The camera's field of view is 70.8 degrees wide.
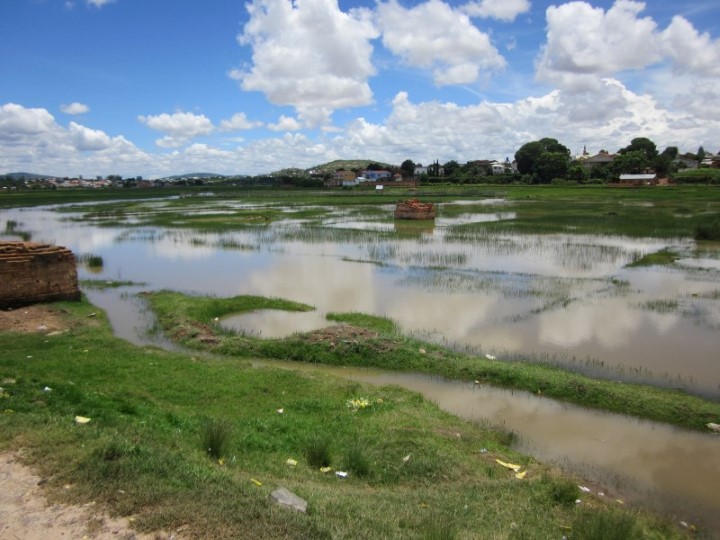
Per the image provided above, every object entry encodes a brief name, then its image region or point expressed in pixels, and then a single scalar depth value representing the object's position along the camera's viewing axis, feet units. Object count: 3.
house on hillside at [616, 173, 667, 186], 265.75
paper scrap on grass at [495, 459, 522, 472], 22.03
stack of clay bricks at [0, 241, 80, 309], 47.24
